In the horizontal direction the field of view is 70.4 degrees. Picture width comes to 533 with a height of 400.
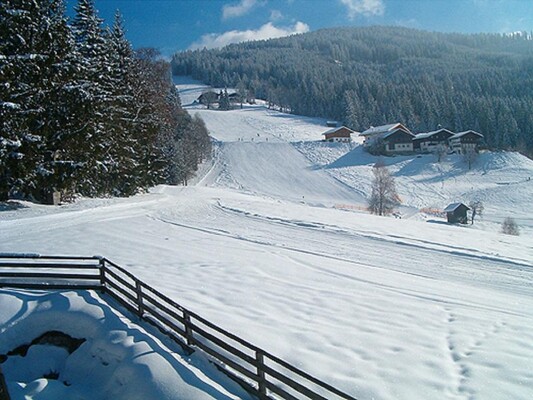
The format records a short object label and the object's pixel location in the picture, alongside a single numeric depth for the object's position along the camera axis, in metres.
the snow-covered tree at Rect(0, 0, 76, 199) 19.95
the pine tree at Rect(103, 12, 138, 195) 28.84
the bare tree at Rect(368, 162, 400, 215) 50.31
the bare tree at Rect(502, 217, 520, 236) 40.31
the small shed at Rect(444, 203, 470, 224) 48.07
